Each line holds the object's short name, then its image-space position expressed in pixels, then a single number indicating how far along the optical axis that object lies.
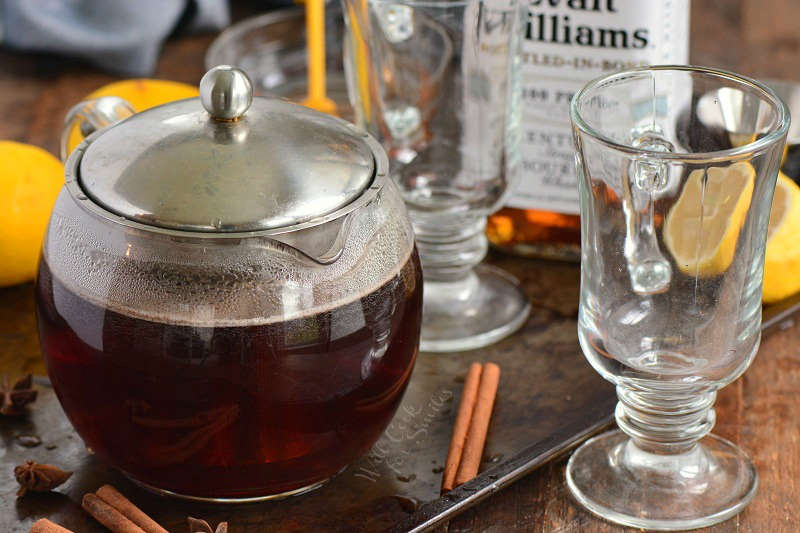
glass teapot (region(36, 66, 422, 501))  0.73
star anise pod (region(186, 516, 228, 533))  0.76
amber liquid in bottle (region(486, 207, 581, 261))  0.97
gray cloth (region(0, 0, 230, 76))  1.17
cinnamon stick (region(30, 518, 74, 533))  0.76
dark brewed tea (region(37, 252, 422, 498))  0.73
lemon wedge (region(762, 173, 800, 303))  0.90
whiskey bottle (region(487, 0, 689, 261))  0.92
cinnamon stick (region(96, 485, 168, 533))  0.77
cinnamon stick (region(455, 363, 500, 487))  0.80
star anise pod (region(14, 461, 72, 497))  0.78
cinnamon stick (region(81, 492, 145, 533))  0.76
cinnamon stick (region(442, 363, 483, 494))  0.80
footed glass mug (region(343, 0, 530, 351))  0.88
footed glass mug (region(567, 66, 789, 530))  0.74
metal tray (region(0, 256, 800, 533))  0.78
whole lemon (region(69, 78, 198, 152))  0.98
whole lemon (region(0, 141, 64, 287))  0.92
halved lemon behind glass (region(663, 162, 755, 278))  0.74
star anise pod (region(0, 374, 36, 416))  0.83
